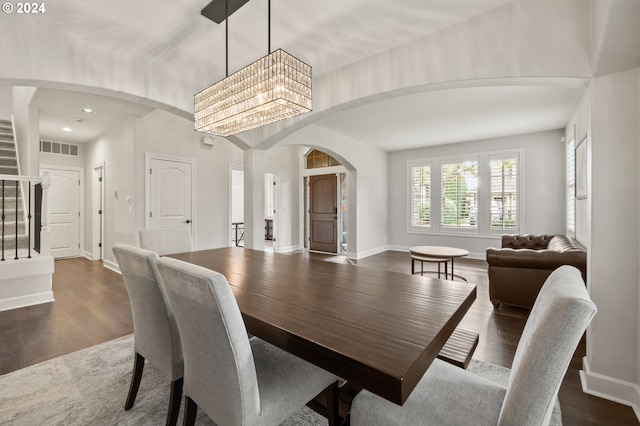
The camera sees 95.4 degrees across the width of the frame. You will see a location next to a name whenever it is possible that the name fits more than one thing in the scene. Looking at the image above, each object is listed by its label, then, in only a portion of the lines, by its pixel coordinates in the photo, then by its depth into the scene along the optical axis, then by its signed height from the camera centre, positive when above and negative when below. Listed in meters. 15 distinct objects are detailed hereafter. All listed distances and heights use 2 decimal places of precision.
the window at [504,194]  5.83 +0.35
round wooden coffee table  4.03 -0.61
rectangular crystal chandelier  1.87 +0.81
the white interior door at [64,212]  6.32 -0.04
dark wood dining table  0.88 -0.44
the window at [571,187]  4.17 +0.36
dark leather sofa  2.92 -0.61
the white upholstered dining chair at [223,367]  0.97 -0.59
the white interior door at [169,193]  4.82 +0.31
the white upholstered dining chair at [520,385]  0.76 -0.54
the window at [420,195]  6.89 +0.38
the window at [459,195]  6.27 +0.35
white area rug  1.63 -1.16
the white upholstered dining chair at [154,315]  1.41 -0.53
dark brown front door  7.08 -0.06
